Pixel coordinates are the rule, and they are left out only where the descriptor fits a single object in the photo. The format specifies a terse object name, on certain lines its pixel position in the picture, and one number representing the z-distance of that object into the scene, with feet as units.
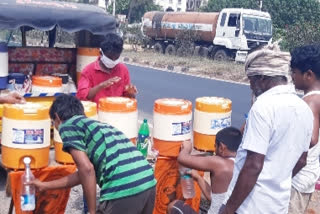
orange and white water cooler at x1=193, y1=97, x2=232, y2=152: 14.19
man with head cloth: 8.13
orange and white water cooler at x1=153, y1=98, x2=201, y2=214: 13.51
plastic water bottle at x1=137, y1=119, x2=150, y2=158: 14.16
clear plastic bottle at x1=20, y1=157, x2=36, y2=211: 11.17
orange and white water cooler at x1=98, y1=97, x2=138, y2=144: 13.69
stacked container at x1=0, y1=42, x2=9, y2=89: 18.76
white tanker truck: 84.58
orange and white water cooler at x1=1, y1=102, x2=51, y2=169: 12.63
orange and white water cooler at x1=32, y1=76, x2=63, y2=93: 18.19
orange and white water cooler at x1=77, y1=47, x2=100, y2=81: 21.49
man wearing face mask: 15.02
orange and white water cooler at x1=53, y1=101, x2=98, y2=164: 13.82
